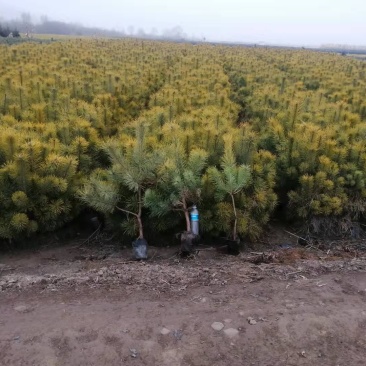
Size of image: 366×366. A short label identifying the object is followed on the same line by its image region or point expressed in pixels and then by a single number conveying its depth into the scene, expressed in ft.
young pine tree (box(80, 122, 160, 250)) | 14.64
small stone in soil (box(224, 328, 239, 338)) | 9.96
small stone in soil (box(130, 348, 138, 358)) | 9.30
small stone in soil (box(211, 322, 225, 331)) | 10.19
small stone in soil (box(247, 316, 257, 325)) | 10.37
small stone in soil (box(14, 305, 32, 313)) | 10.98
